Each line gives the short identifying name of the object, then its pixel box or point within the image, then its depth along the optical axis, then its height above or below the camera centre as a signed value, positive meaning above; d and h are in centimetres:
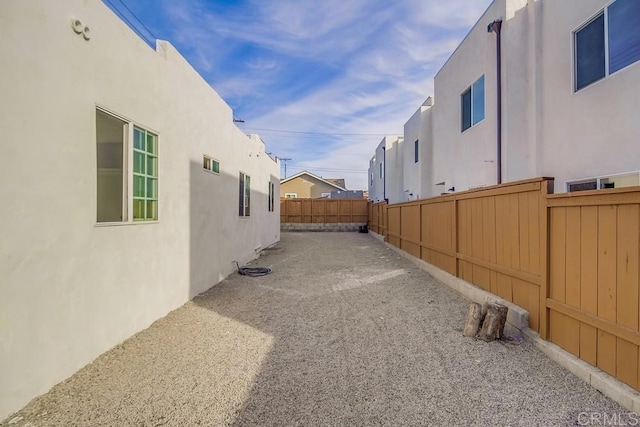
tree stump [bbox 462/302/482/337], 401 -136
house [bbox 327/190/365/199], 3152 +180
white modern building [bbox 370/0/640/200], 504 +233
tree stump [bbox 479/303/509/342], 385 -131
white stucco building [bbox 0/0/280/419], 247 +25
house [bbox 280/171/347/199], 3641 +304
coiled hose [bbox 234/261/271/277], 808 -151
